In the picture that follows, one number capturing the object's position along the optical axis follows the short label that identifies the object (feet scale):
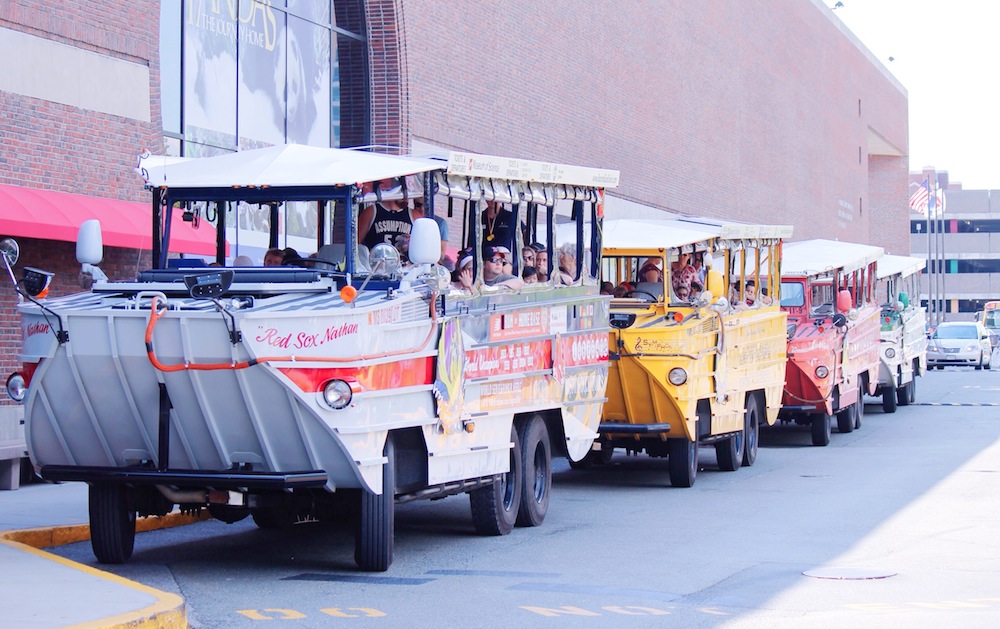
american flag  255.91
